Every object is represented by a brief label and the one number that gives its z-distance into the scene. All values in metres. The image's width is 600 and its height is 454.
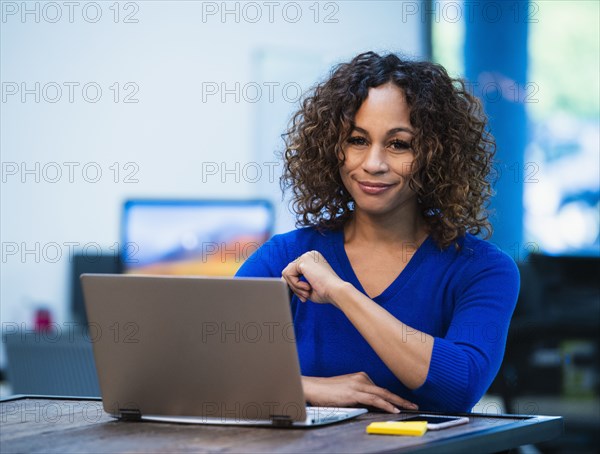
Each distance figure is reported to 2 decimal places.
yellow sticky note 2.60
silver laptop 2.65
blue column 7.48
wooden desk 2.53
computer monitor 5.30
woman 2.90
